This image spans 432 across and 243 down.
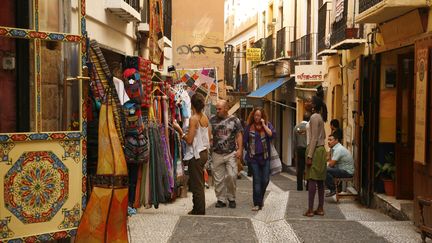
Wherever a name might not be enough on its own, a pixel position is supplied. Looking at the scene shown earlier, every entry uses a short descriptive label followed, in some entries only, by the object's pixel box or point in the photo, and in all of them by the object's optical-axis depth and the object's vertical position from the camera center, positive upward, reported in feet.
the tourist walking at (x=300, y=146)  46.85 -3.18
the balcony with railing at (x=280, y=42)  81.72 +7.53
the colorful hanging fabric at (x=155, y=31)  40.96 +4.62
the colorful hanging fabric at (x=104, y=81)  19.93 +0.63
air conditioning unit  38.67 +4.34
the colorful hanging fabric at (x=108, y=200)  18.20 -2.74
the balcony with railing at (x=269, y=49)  89.20 +7.24
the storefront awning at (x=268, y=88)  80.59 +1.82
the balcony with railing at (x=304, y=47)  67.21 +5.93
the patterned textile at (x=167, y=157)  29.48 -2.49
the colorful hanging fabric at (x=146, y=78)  26.20 +0.98
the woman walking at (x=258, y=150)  32.99 -2.38
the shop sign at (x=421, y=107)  26.00 -0.18
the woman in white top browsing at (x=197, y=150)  28.99 -2.13
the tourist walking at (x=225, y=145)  32.30 -2.11
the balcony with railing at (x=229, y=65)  124.06 +7.12
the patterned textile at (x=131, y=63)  25.64 +1.50
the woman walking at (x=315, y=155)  30.66 -2.45
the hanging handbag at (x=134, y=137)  23.62 -1.29
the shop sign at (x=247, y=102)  89.35 -0.01
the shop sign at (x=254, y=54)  96.17 +6.96
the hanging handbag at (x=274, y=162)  33.32 -3.02
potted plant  35.40 -3.82
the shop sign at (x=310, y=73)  60.95 +2.69
